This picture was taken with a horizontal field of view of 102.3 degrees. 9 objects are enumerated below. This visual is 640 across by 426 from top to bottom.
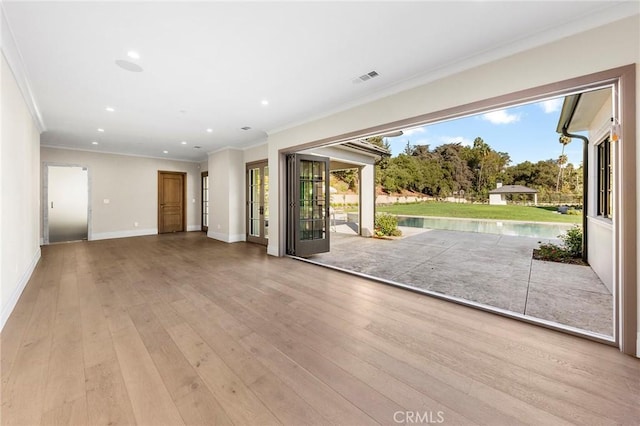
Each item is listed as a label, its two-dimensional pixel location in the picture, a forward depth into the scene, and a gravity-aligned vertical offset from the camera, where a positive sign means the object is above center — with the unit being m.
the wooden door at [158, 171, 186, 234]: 8.70 +0.37
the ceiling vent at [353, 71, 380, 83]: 3.07 +1.64
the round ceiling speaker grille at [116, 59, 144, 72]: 2.79 +1.64
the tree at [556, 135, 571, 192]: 10.48 +2.00
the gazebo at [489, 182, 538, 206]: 12.55 +0.93
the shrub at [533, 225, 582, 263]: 5.08 -0.84
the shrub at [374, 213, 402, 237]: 8.30 -0.50
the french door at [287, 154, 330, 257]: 5.26 +0.15
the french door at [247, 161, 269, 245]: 6.80 +0.27
